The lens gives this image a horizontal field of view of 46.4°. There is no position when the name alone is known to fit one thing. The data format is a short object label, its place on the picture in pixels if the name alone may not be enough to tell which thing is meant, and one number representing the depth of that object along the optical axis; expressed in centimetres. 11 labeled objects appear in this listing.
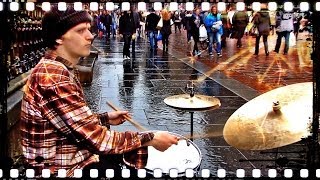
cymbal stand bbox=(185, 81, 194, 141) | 307
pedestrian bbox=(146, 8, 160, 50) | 1350
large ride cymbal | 235
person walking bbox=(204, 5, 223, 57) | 1226
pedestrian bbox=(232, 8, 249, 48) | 1195
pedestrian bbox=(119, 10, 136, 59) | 1195
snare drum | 210
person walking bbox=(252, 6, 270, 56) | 1225
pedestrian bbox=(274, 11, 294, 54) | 1204
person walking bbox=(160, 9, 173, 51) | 1365
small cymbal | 294
